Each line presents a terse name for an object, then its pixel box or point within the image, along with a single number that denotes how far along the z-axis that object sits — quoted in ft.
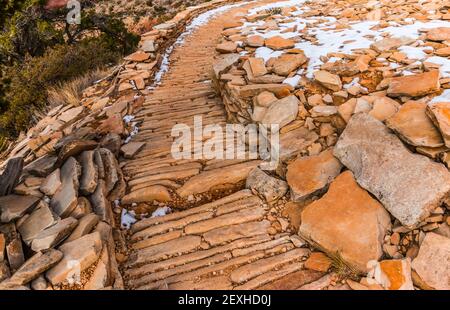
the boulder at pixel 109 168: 15.38
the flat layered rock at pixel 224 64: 21.04
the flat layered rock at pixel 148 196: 15.28
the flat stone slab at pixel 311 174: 13.58
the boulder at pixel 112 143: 17.69
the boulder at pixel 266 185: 14.39
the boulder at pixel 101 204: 13.35
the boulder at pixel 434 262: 10.20
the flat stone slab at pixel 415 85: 13.61
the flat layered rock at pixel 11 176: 13.34
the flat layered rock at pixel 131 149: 17.74
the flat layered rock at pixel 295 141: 15.19
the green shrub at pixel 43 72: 27.53
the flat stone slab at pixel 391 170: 11.15
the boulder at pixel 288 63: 18.40
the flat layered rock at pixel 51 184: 13.44
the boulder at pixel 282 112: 16.12
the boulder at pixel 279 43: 21.11
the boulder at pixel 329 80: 16.06
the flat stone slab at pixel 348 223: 11.16
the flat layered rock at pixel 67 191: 12.58
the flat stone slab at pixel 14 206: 11.90
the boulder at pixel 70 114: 21.91
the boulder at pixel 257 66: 19.00
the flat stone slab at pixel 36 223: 11.61
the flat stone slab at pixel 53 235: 11.10
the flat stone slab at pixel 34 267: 10.06
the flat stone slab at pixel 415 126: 11.85
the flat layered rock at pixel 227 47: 23.36
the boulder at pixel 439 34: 17.60
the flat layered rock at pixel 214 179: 15.51
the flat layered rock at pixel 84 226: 11.72
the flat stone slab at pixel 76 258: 10.50
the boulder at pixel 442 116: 11.35
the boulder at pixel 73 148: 14.96
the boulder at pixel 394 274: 10.40
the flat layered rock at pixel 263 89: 17.28
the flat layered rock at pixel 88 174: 13.85
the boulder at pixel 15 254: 10.75
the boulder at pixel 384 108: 13.80
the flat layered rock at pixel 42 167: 14.69
